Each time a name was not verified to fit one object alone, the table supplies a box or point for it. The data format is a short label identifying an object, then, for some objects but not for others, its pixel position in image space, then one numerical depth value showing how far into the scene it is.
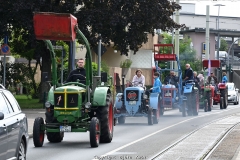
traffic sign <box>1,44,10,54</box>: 32.03
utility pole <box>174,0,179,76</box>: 49.38
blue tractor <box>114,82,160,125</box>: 26.64
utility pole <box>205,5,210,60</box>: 55.82
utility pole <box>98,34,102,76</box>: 37.39
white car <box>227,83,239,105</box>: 51.44
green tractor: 17.20
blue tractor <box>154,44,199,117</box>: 32.41
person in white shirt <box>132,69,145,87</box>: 27.70
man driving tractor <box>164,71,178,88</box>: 33.38
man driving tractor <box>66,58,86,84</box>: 19.45
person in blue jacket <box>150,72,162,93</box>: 28.95
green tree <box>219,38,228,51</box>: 128.40
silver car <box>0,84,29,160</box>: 12.16
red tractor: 43.06
